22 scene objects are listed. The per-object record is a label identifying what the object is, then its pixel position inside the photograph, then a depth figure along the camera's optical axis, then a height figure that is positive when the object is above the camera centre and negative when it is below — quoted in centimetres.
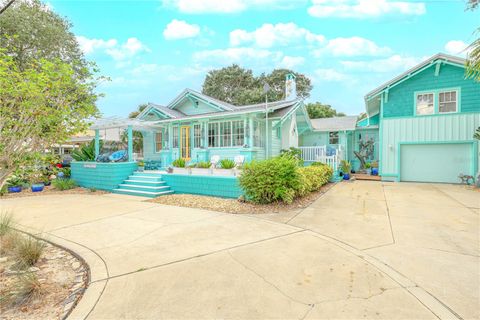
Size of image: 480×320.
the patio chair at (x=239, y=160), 1151 -35
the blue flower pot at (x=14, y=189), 1151 -160
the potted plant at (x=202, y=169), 1080 -69
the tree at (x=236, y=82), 3597 +1022
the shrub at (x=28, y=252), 382 -151
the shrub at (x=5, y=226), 467 -137
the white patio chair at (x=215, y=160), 1203 -36
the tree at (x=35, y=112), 352 +64
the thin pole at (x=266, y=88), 1063 +274
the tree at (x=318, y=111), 3462 +575
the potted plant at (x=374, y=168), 1558 -105
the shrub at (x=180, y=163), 1168 -47
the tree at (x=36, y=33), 1330 +680
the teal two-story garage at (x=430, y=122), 1218 +147
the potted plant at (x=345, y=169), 1515 -106
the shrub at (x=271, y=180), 750 -85
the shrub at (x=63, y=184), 1216 -147
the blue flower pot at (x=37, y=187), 1169 -154
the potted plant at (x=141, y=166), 1286 -67
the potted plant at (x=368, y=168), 1621 -111
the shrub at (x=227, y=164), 1033 -48
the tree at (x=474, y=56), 499 +195
